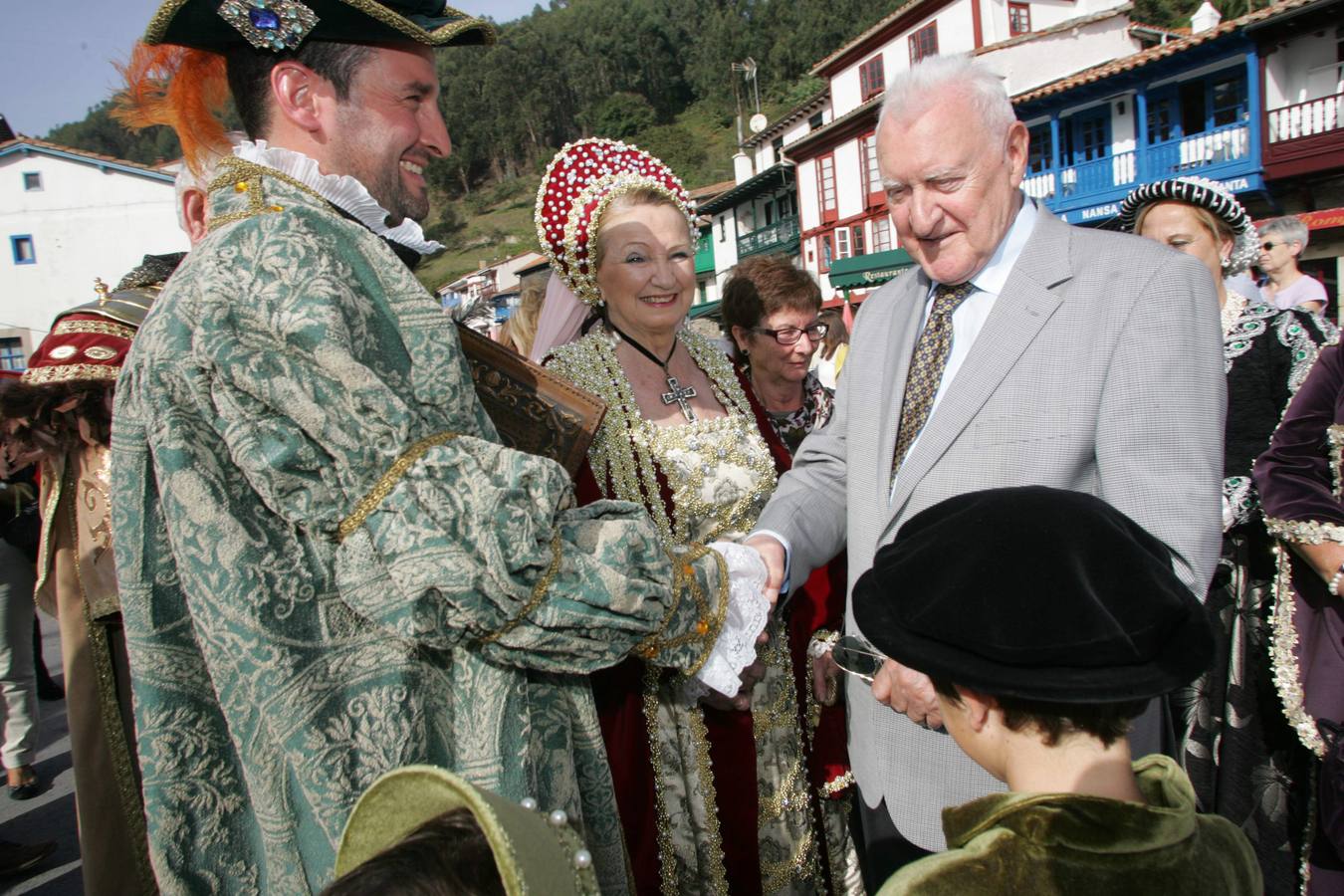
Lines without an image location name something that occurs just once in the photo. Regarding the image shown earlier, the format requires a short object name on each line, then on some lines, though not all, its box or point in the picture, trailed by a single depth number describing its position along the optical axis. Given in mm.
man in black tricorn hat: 1291
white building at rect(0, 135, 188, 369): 27344
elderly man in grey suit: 1678
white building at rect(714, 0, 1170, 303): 23875
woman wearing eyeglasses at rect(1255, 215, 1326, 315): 6793
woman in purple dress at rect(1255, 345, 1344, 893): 2473
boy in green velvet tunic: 1097
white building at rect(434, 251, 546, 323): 36531
